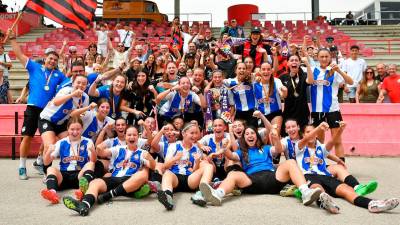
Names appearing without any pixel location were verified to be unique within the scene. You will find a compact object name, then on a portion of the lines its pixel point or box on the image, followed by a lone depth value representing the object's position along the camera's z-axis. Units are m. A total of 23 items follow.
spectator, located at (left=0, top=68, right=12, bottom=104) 9.86
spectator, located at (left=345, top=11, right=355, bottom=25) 26.89
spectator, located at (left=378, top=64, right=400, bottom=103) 9.66
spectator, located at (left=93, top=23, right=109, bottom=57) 13.38
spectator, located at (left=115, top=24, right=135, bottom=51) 13.91
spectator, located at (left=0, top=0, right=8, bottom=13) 30.95
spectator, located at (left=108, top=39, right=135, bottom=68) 10.83
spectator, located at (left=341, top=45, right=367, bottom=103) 10.49
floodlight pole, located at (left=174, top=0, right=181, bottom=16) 28.52
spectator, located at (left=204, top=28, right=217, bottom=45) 11.23
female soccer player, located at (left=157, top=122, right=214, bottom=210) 5.56
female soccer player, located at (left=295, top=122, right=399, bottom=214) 4.66
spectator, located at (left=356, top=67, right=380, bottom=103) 9.91
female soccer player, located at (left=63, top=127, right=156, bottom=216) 5.19
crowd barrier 9.24
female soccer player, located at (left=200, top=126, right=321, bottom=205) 5.03
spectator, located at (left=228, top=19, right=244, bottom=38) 12.30
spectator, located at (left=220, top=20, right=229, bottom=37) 12.35
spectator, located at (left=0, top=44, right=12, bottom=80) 9.71
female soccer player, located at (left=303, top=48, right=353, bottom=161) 6.80
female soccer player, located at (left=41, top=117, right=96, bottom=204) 5.71
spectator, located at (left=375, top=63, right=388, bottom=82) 10.29
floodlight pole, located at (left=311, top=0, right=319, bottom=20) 27.84
